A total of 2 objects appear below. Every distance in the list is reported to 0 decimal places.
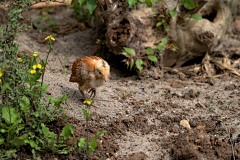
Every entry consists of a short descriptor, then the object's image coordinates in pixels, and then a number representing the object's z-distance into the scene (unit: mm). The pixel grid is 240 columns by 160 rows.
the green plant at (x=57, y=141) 5465
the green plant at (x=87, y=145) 5527
